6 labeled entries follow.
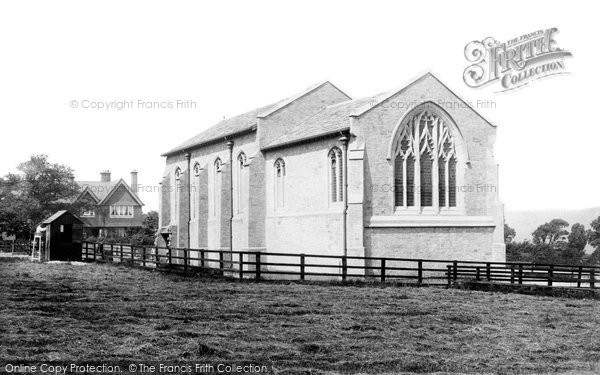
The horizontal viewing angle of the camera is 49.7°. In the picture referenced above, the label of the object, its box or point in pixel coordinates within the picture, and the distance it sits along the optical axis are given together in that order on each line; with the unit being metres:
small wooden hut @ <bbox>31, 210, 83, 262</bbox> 38.03
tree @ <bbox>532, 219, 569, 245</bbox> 80.12
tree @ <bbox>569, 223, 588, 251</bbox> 69.19
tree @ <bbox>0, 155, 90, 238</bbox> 65.75
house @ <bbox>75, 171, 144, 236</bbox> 77.88
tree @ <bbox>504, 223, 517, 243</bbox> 75.37
